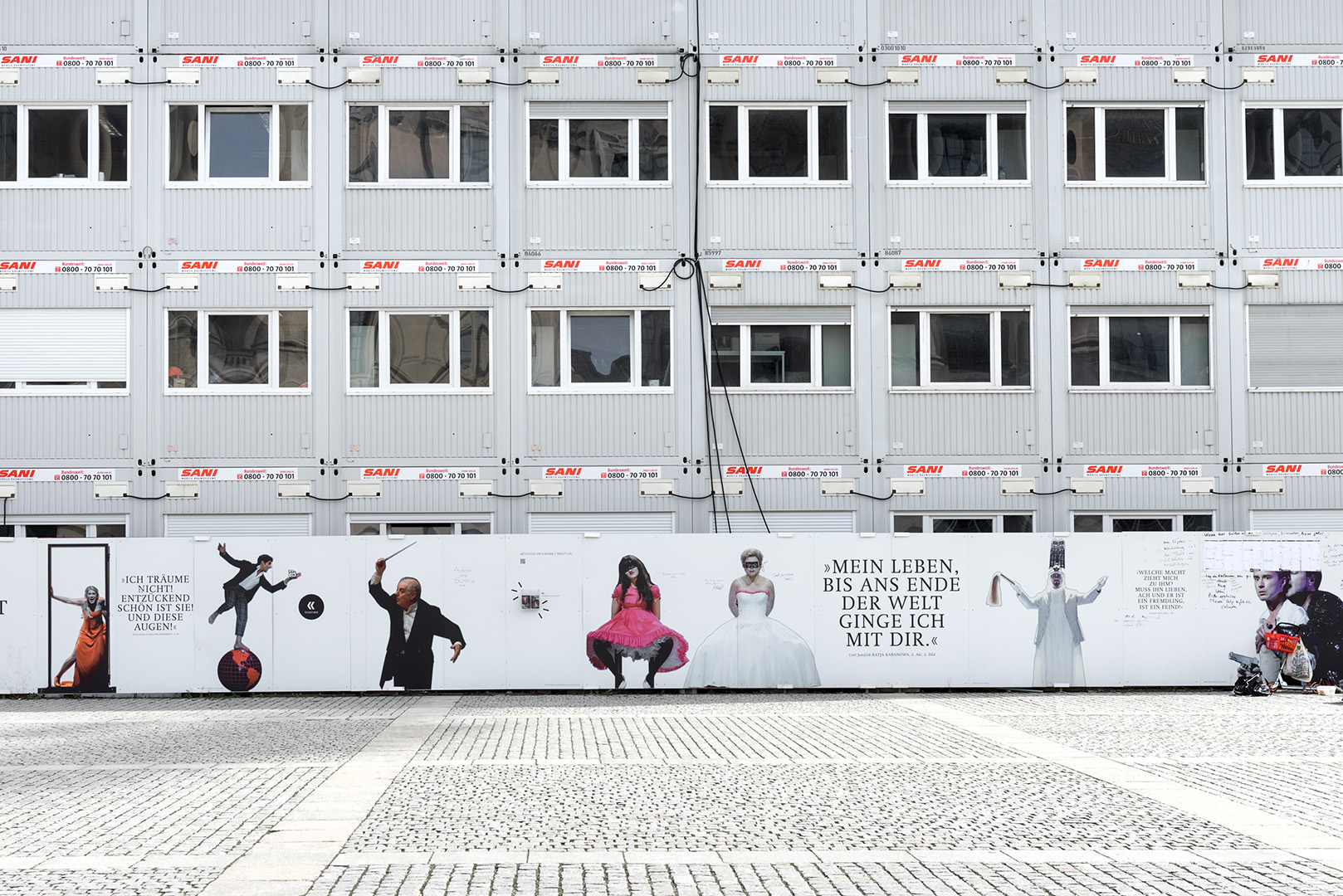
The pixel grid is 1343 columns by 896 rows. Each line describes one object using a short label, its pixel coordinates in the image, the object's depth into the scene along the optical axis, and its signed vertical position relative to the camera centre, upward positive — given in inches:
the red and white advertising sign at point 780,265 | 866.1 +117.5
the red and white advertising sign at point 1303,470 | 861.8 +2.0
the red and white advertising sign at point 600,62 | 871.1 +230.9
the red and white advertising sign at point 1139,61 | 880.3 +231.2
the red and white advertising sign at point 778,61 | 874.8 +231.7
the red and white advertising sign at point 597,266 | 863.1 +117.0
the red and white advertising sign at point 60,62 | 861.2 +230.8
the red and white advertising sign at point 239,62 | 866.1 +231.3
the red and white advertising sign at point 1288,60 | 879.1 +231.5
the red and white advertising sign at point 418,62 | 868.6 +231.3
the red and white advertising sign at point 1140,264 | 872.9 +117.1
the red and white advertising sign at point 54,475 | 837.2 +4.1
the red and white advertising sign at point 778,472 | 853.2 +2.8
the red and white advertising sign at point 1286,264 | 874.1 +116.5
